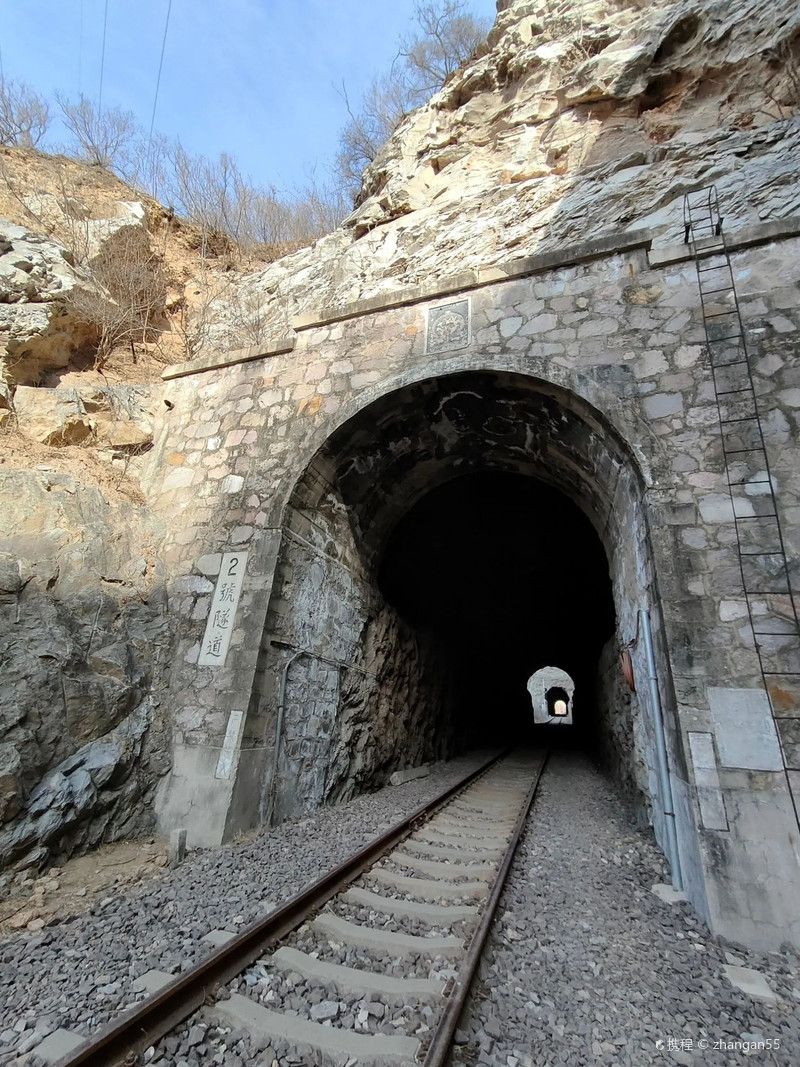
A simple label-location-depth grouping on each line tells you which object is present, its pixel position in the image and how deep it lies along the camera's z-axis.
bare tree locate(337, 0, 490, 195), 11.69
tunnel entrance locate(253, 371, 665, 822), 4.85
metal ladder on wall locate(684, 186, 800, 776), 3.26
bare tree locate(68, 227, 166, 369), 6.57
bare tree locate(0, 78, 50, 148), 9.25
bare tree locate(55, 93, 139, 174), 10.29
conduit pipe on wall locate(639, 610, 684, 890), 3.48
